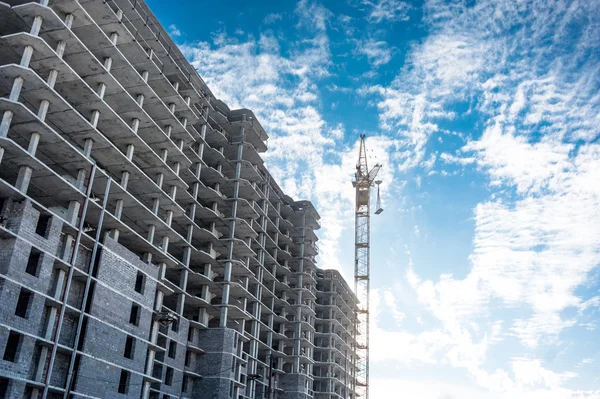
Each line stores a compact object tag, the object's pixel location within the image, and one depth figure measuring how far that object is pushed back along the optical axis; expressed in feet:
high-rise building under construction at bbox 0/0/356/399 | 137.39
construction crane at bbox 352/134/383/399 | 412.77
